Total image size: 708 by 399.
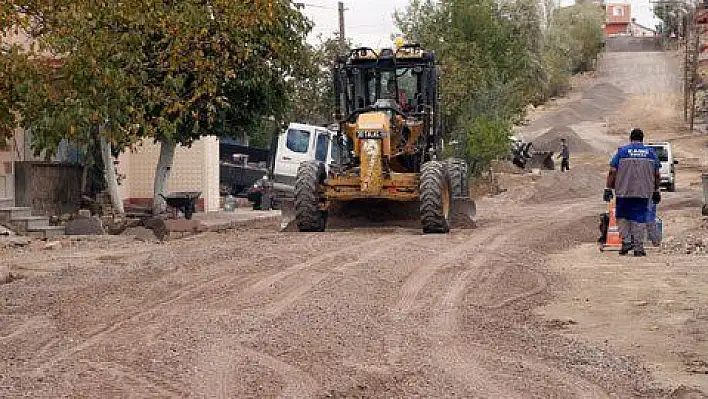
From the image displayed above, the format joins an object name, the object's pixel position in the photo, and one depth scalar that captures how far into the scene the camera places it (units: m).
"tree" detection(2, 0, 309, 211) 18.22
